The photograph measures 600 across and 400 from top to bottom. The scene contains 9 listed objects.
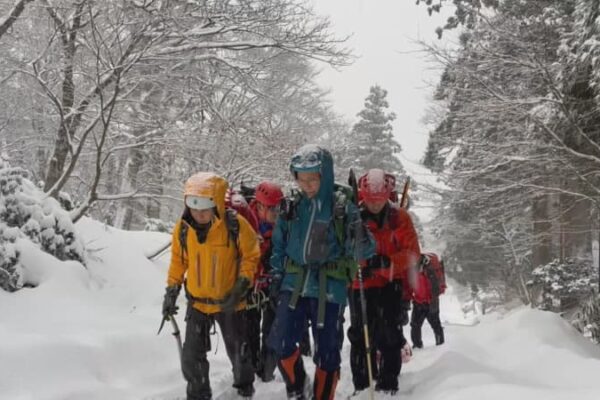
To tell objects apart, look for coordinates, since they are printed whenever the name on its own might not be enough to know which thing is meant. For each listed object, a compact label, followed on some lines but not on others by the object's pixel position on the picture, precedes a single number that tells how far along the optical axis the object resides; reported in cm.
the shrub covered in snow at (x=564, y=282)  1433
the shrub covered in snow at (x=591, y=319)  843
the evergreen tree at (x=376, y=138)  3909
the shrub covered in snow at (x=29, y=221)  654
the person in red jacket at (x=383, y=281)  468
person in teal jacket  411
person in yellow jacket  436
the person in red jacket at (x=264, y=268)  536
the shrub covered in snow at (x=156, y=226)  1723
